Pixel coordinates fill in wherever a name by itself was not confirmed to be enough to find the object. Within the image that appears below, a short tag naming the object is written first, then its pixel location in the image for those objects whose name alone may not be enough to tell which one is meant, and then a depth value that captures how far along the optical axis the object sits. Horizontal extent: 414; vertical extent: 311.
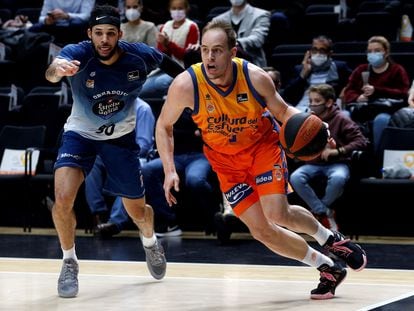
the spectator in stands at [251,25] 17.36
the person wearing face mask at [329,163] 14.59
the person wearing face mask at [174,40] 17.07
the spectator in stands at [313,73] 16.35
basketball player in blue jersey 10.08
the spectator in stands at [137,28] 17.84
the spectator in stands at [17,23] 20.17
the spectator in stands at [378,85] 15.86
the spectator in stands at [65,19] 19.30
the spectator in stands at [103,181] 15.36
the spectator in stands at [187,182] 15.29
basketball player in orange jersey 9.35
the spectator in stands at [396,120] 15.36
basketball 8.89
